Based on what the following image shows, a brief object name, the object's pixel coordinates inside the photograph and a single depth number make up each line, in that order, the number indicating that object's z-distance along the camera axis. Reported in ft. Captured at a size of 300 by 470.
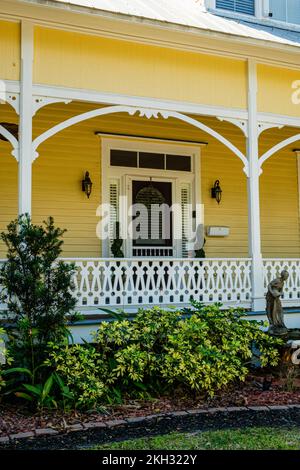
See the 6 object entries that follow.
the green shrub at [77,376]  18.33
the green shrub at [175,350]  19.88
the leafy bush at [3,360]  17.90
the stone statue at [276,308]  23.54
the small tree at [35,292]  19.29
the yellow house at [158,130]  23.49
